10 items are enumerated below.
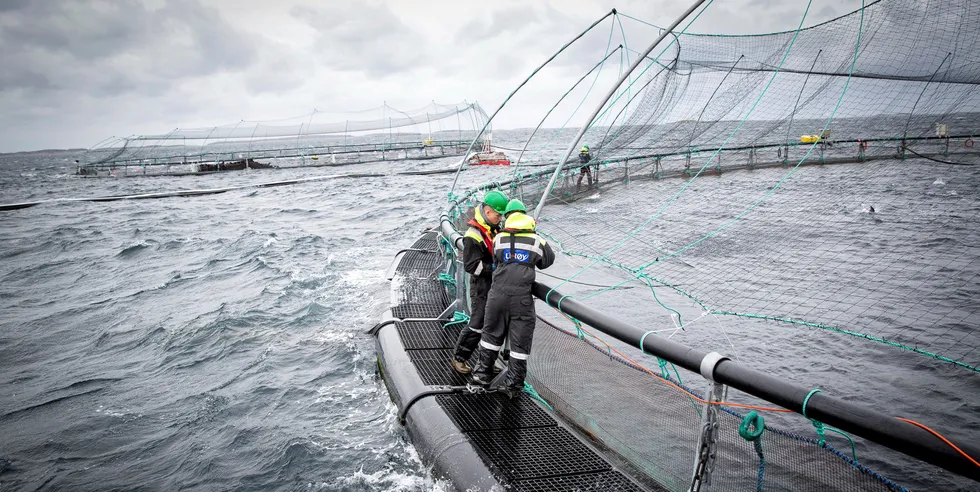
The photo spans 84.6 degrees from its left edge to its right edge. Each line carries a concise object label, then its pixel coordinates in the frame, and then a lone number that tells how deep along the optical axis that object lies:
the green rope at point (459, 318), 6.98
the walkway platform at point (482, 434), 3.83
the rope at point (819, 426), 2.54
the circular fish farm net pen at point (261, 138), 52.59
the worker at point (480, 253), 5.00
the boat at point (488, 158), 42.41
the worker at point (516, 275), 4.62
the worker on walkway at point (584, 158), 19.44
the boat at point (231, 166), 51.09
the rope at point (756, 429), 2.76
